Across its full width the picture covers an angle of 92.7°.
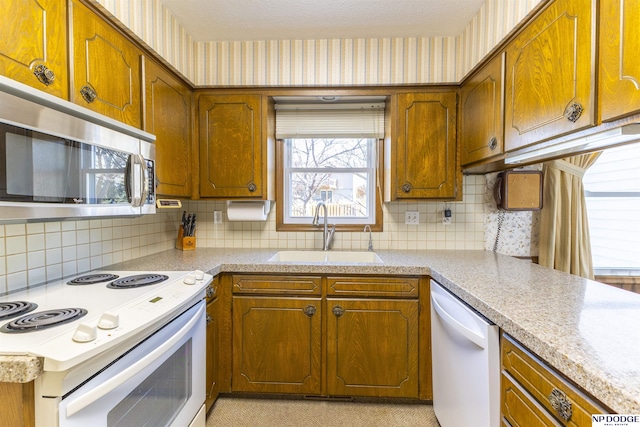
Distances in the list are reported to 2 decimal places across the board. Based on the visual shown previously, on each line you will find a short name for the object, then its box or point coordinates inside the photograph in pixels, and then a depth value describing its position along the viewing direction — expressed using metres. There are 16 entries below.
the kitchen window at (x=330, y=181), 2.47
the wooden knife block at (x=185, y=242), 2.30
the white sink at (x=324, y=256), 2.31
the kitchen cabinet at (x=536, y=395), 0.72
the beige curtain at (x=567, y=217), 2.00
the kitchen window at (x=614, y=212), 1.88
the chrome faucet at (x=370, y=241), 2.36
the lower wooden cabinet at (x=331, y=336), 1.82
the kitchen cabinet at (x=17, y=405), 0.73
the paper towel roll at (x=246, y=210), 2.27
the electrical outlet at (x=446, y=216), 2.34
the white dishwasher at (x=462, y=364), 1.08
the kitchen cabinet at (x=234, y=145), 2.14
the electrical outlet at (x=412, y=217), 2.39
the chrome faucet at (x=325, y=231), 2.32
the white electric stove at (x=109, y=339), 0.74
